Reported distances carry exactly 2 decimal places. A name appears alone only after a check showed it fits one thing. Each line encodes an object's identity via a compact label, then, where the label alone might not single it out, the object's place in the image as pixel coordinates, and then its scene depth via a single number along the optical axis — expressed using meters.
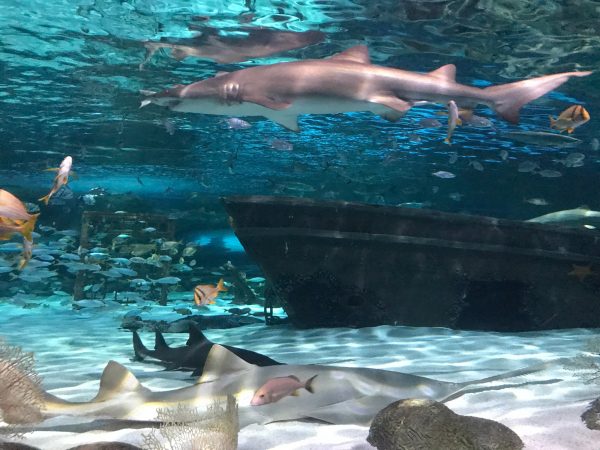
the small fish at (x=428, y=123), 12.76
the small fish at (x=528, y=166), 14.62
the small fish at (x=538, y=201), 15.19
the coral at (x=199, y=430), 3.10
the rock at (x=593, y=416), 3.46
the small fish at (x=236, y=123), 15.35
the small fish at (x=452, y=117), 6.26
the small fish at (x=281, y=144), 15.09
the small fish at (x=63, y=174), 9.52
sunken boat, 9.29
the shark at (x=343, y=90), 5.63
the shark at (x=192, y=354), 5.52
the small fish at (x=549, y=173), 14.02
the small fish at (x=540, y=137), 11.83
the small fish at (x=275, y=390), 3.77
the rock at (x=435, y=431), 3.09
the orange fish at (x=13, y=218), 5.51
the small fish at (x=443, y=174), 15.11
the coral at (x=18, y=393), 3.62
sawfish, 3.79
